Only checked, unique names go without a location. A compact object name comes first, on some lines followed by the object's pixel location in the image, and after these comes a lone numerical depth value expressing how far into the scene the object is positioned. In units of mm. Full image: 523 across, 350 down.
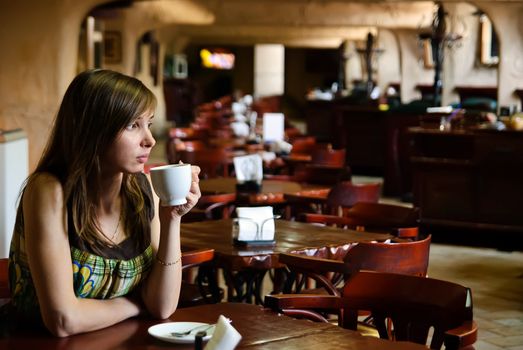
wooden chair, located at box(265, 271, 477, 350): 2854
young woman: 2570
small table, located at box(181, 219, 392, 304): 4117
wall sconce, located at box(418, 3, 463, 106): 11539
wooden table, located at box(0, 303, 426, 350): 2467
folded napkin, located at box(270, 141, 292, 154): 9562
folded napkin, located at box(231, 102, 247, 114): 15547
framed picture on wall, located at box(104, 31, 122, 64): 19078
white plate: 2455
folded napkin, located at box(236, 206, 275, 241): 4280
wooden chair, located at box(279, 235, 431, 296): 3912
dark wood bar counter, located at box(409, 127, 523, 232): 9188
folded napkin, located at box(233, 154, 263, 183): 6504
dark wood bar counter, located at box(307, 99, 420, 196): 15258
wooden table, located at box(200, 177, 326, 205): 6332
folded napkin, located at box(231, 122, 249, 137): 11852
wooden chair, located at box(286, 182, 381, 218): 6008
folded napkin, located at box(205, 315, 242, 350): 2043
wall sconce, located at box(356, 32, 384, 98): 17531
